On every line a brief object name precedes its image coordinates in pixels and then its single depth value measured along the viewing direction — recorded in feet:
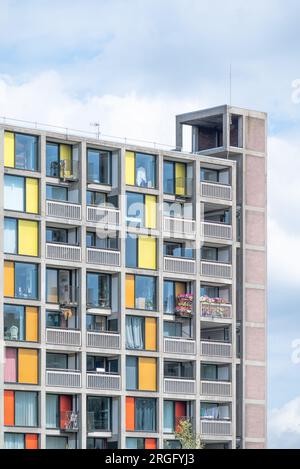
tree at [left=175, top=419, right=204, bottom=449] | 355.36
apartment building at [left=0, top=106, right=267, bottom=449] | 350.23
